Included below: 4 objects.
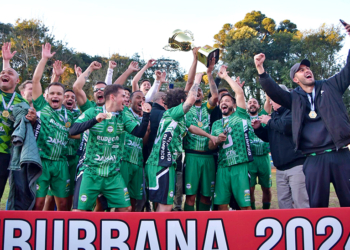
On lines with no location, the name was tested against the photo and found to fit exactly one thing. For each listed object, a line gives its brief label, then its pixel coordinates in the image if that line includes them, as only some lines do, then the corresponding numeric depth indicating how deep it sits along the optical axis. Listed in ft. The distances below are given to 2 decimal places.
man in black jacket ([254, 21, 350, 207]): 12.00
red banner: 9.99
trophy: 22.12
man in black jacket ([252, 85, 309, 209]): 16.11
